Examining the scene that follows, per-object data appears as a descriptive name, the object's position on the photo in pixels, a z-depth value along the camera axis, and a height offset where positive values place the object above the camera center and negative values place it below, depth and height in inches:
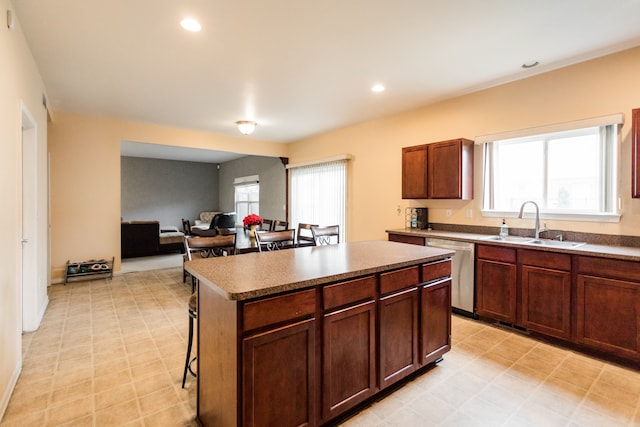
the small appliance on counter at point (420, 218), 171.0 -3.2
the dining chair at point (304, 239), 167.5 -14.5
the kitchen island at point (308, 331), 56.0 -25.1
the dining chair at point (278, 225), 210.8 -9.0
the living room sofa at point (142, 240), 261.0 -24.0
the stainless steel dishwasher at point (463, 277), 131.7 -27.5
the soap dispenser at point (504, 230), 136.9 -7.7
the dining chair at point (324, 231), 147.1 -9.3
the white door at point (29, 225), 119.1 -5.3
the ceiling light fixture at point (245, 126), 201.9 +55.3
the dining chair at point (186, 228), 238.2 -12.2
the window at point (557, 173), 116.2 +16.5
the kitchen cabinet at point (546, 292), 106.2 -27.9
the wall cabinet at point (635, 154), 100.6 +18.9
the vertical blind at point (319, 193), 228.1 +15.1
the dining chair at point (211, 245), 99.0 -10.8
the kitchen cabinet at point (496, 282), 119.3 -27.5
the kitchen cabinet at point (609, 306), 93.4 -28.9
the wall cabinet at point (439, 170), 146.4 +20.7
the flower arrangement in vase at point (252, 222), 172.9 -5.6
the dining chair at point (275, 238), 126.5 -10.6
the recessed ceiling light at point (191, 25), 94.8 +57.6
